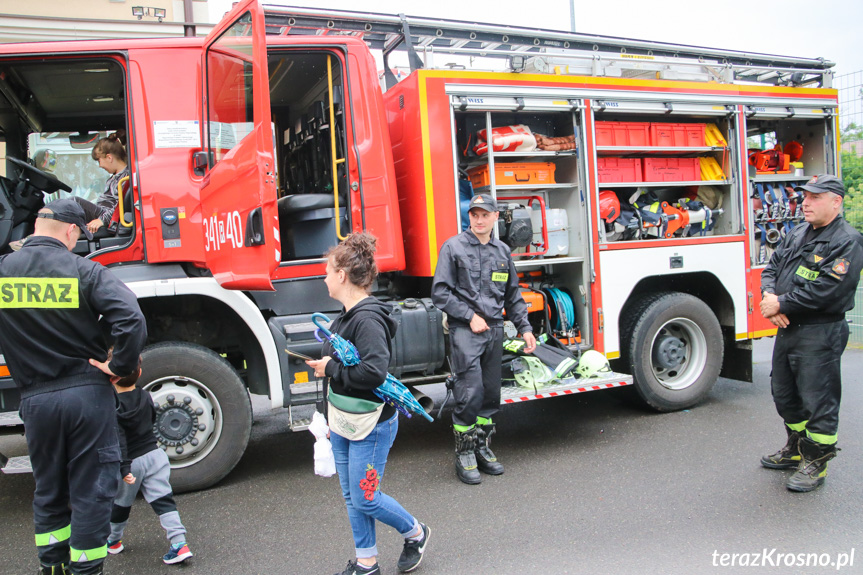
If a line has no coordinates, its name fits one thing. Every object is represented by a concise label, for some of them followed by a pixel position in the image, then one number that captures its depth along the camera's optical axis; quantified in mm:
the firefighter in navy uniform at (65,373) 2762
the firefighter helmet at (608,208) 5551
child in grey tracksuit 3299
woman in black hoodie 2758
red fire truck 4195
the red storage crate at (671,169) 5840
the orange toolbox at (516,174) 5160
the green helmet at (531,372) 5004
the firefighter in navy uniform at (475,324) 4398
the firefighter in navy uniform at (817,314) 4027
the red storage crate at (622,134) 5516
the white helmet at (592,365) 5137
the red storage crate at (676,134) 5730
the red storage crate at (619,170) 5645
